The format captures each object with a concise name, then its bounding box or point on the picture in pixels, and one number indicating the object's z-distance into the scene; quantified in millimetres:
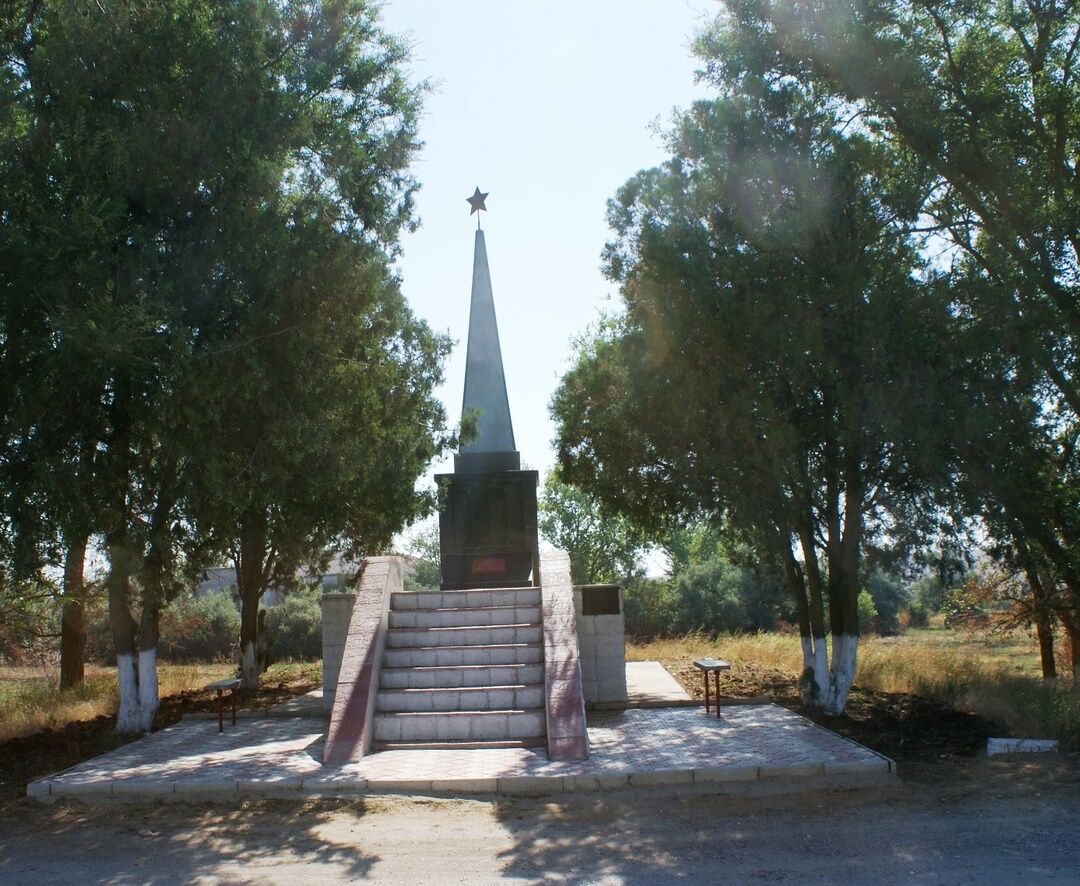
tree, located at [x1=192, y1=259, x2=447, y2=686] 9156
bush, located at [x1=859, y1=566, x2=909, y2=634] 34719
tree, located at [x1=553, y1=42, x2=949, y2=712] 9797
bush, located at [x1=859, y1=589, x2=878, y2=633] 30859
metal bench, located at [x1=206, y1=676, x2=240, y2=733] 10003
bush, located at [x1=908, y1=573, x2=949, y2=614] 36844
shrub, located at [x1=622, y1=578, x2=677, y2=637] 26625
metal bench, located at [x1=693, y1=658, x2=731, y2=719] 10141
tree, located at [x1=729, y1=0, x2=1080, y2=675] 9828
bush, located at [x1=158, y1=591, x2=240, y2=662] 24547
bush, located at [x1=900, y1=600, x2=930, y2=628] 38356
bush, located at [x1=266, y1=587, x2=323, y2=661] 24828
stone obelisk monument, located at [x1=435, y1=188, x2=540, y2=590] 14547
